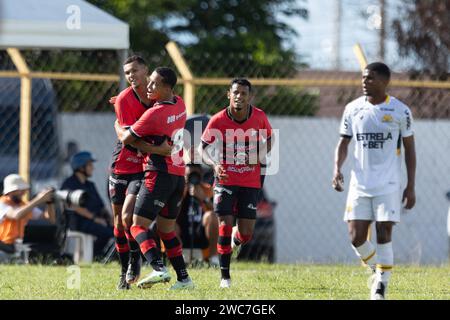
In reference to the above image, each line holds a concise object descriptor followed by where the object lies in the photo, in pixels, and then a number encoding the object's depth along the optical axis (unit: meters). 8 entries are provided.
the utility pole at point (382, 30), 27.98
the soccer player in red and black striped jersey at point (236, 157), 10.15
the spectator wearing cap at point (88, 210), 14.62
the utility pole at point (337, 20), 35.74
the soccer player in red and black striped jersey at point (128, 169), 9.54
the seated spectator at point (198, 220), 13.78
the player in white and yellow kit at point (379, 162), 8.66
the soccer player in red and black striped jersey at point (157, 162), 9.11
